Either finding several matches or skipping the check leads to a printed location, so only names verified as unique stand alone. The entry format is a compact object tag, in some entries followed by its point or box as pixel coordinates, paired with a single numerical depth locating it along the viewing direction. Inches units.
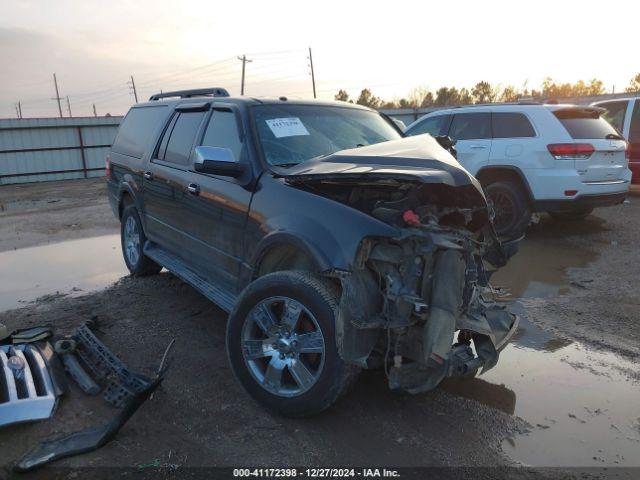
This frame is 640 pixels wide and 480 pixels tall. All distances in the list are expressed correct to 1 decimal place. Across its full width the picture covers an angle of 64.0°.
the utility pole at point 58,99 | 2837.1
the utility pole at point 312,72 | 2155.0
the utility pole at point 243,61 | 2192.2
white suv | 271.7
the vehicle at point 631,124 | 401.1
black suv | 107.8
